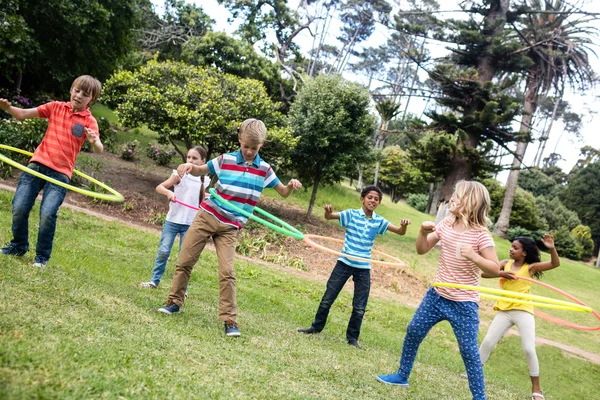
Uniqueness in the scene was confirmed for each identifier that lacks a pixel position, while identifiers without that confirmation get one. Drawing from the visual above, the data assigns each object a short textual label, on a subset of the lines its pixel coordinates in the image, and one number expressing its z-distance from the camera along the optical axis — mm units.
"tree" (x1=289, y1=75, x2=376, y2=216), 15250
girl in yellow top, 5211
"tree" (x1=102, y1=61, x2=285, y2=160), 12375
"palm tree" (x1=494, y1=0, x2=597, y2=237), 19438
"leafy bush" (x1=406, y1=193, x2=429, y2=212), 40781
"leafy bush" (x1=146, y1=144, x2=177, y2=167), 19062
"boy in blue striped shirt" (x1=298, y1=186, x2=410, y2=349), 5297
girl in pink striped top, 3867
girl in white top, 5777
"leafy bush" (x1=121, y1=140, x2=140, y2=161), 17662
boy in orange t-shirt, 4633
